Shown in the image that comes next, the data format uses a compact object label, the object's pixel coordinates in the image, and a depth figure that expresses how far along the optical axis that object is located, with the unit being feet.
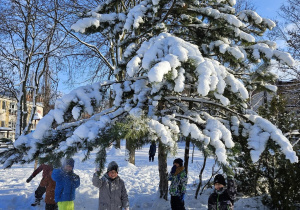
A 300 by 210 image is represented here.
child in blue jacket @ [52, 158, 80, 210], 14.28
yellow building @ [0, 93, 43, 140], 127.54
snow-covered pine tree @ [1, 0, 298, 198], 9.73
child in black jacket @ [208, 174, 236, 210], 13.17
